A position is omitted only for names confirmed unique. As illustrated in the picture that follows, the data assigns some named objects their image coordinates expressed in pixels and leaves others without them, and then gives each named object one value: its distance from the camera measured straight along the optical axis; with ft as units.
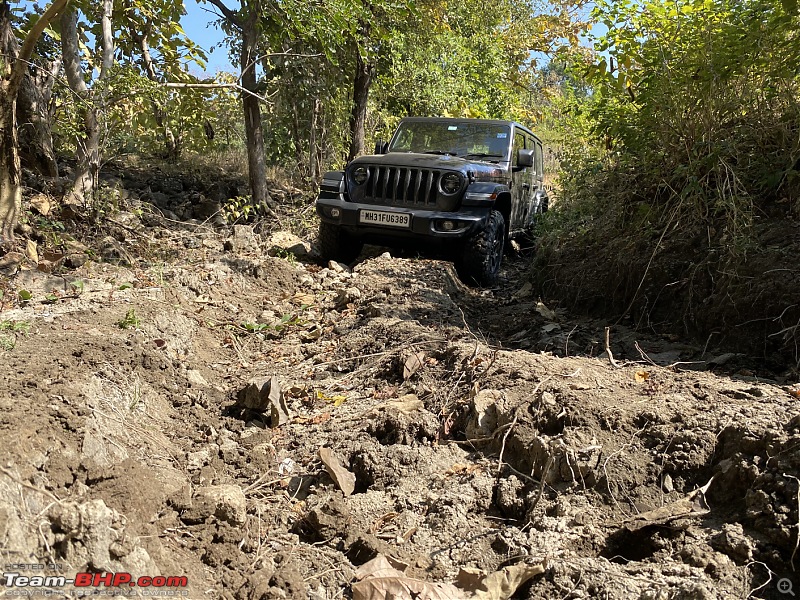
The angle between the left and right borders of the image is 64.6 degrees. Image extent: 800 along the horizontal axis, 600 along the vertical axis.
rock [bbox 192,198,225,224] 28.89
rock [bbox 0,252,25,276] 16.01
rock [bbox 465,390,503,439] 10.59
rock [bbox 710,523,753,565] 7.45
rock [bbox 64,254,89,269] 17.97
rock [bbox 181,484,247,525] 8.28
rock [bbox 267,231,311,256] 25.05
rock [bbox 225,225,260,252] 23.72
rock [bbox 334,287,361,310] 19.03
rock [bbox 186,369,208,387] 13.19
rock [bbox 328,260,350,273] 23.06
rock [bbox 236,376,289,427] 12.03
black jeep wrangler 21.65
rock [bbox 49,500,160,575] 6.37
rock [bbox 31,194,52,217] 20.20
